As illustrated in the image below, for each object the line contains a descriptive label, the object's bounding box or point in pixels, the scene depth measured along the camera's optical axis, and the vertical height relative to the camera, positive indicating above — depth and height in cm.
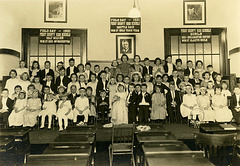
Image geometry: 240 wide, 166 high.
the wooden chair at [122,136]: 360 -84
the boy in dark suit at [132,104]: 557 -46
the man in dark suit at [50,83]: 632 +8
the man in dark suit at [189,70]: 678 +45
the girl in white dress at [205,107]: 555 -53
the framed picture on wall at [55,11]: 746 +243
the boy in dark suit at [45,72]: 654 +40
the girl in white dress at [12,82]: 609 +10
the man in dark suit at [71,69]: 676 +51
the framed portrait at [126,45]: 762 +134
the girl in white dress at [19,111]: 530 -59
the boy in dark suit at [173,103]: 574 -44
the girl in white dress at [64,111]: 531 -59
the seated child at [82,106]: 552 -50
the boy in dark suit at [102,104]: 570 -46
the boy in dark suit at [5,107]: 543 -51
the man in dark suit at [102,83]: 631 +7
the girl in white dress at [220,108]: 556 -56
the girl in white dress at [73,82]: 623 +10
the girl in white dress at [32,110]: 530 -57
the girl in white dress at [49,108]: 533 -53
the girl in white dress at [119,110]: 556 -59
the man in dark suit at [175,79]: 639 +18
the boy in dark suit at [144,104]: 558 -46
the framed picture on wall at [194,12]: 766 +243
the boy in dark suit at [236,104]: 563 -47
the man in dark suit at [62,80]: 643 +16
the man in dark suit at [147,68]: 681 +52
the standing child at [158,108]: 565 -55
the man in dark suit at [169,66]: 698 +58
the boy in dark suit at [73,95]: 580 -24
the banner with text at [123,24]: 755 +201
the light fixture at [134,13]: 513 +162
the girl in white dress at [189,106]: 554 -50
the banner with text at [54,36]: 741 +160
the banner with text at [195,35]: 758 +166
